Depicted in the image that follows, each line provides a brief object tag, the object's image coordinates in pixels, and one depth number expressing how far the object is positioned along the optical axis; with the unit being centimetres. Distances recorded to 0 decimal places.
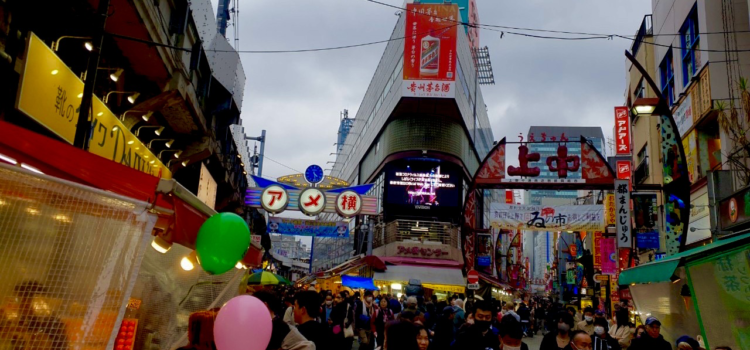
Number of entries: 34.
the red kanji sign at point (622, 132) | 2739
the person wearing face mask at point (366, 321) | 1307
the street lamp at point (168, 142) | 1672
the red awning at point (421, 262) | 2965
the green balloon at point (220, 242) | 482
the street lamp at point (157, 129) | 1500
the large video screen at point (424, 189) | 3616
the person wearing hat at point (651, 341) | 794
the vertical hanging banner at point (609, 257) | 2706
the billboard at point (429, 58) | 3419
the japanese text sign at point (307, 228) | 2809
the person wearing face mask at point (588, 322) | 972
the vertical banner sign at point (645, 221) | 1678
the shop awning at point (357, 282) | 2075
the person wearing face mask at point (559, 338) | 704
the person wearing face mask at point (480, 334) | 588
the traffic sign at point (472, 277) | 2061
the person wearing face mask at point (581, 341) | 577
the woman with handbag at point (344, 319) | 1034
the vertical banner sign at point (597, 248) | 3007
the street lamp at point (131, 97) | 1237
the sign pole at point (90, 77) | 772
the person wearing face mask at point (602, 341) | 781
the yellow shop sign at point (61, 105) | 730
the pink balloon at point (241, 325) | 389
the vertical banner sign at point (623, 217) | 1680
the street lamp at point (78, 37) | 966
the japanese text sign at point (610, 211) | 2397
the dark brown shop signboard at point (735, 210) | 1072
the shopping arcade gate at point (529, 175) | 1922
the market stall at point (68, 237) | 296
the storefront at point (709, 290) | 713
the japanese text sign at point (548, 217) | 2391
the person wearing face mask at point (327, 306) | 1347
